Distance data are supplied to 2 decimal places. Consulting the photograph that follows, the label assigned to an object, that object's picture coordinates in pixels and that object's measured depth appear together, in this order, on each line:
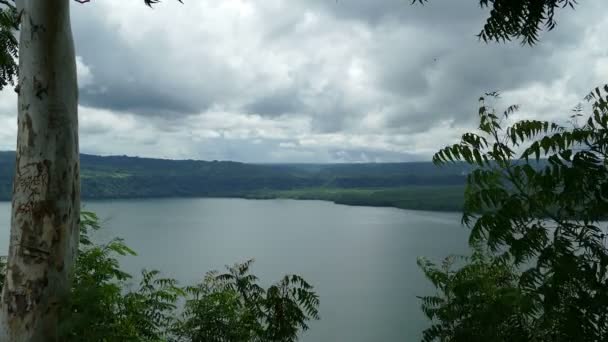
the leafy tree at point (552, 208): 2.26
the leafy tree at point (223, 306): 3.89
